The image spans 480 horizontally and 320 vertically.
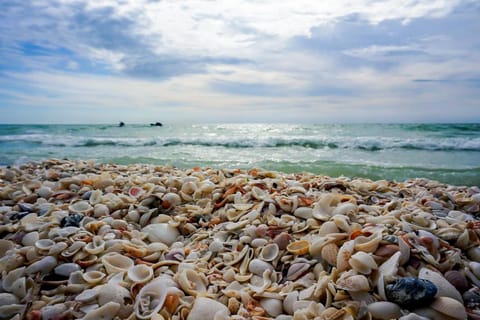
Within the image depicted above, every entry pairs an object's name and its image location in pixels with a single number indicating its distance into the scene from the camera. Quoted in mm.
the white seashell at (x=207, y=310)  218
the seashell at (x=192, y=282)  248
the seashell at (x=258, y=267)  276
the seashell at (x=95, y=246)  294
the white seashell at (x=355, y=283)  219
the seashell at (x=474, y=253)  261
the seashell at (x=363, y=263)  231
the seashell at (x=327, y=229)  291
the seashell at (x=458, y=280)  225
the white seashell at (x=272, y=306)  228
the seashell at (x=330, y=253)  260
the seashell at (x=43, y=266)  273
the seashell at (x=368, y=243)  248
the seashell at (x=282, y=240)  300
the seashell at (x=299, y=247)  283
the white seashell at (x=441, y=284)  210
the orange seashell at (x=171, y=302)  229
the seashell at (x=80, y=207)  398
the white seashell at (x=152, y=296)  225
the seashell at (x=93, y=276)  259
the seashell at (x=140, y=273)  256
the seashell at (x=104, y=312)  224
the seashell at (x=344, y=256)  242
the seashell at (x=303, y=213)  343
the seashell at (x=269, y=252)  290
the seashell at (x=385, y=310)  204
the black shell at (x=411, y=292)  204
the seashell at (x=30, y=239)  314
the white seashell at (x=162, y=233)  348
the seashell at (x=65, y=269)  272
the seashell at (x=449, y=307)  196
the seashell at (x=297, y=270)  263
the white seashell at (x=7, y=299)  237
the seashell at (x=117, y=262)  277
